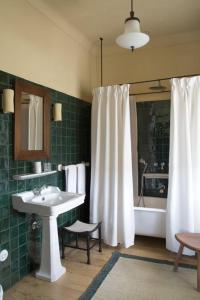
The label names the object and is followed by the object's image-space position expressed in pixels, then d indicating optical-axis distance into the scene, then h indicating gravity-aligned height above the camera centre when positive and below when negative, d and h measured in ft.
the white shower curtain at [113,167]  10.30 -0.80
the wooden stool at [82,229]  9.18 -3.13
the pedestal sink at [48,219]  7.55 -2.25
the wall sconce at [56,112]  9.33 +1.41
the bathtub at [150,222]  10.23 -3.11
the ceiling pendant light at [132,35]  7.14 +3.31
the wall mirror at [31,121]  7.79 +0.95
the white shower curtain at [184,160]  9.44 -0.45
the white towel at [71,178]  10.11 -1.23
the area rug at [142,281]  7.20 -4.29
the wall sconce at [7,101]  7.06 +1.38
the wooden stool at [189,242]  7.58 -3.08
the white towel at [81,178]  10.73 -1.33
